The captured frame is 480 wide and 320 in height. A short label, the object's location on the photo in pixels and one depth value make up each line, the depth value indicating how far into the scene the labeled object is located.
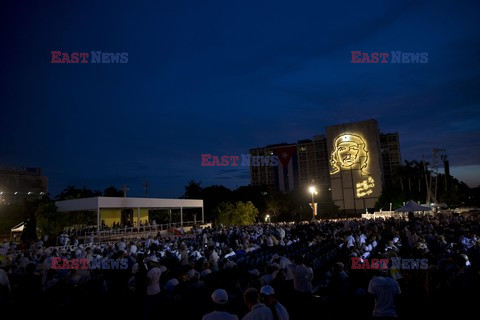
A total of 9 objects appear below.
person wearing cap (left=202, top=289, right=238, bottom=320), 3.94
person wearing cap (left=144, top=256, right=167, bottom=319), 6.80
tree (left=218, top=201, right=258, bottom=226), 39.78
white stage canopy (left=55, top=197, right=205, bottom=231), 26.39
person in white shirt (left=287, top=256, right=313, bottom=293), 6.56
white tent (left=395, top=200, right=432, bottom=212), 22.51
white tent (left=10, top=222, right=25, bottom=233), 29.16
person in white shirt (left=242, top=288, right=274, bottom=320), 3.68
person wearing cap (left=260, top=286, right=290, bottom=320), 3.95
